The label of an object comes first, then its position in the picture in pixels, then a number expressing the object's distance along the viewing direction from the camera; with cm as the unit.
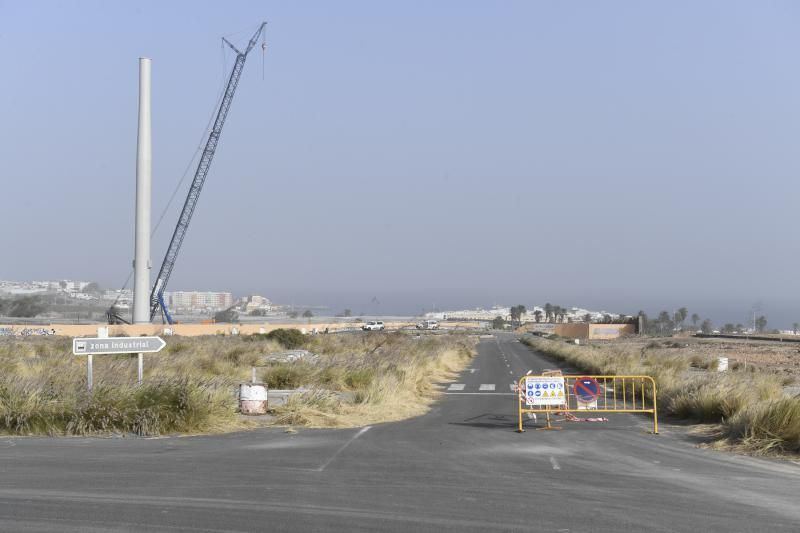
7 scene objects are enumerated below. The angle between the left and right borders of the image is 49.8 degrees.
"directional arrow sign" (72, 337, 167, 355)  1780
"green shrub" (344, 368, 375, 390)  2498
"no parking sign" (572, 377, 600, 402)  1883
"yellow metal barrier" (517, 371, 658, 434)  1769
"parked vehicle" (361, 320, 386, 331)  12199
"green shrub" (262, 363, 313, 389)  2553
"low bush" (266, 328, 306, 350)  5697
